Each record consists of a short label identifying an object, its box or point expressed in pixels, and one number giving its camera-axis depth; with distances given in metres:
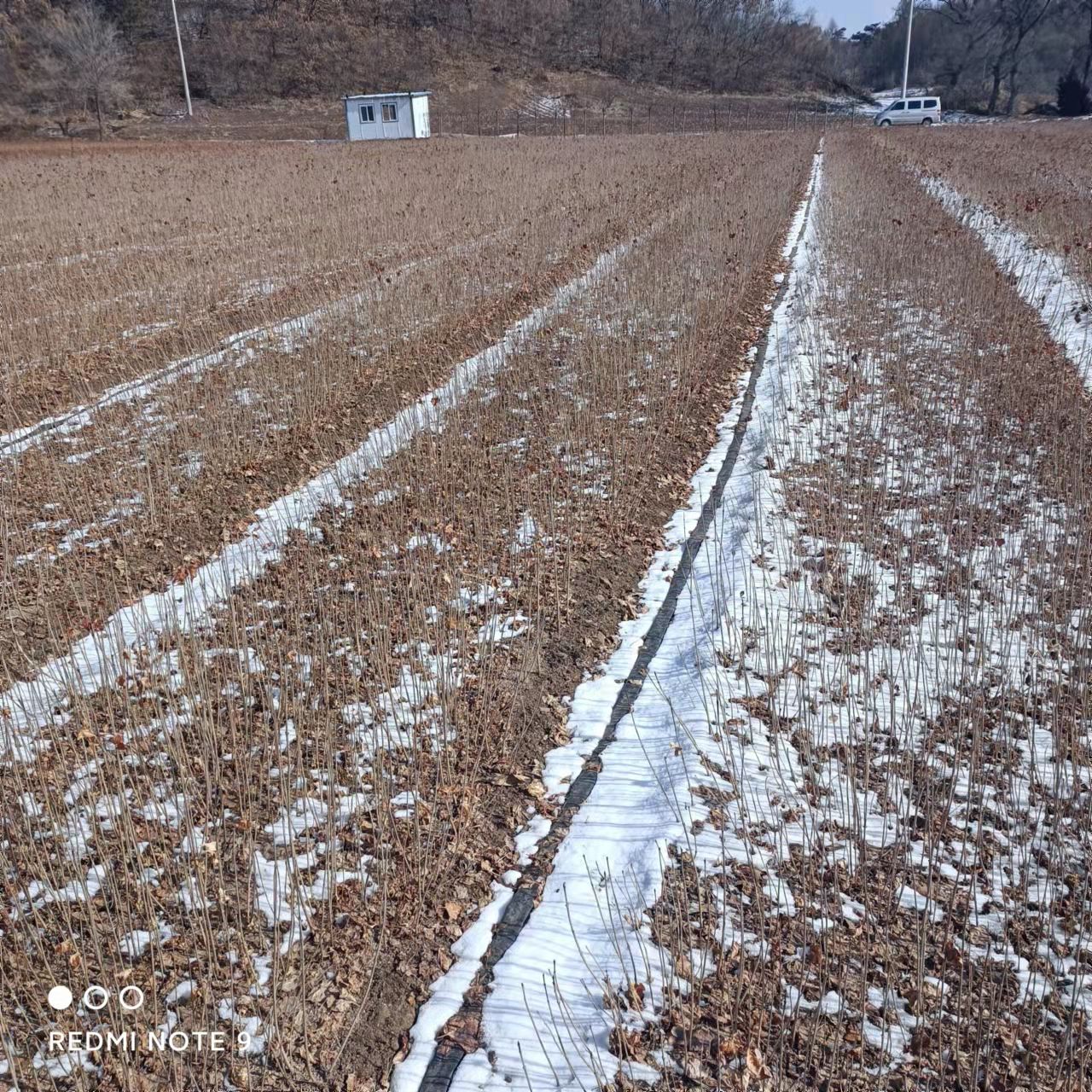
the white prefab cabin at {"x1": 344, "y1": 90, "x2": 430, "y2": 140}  40.03
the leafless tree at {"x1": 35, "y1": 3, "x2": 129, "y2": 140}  38.84
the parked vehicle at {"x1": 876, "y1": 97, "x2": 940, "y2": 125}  42.62
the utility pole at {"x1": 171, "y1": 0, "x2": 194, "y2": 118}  42.19
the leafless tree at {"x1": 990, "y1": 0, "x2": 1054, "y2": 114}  54.91
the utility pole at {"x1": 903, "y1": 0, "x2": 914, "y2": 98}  46.51
